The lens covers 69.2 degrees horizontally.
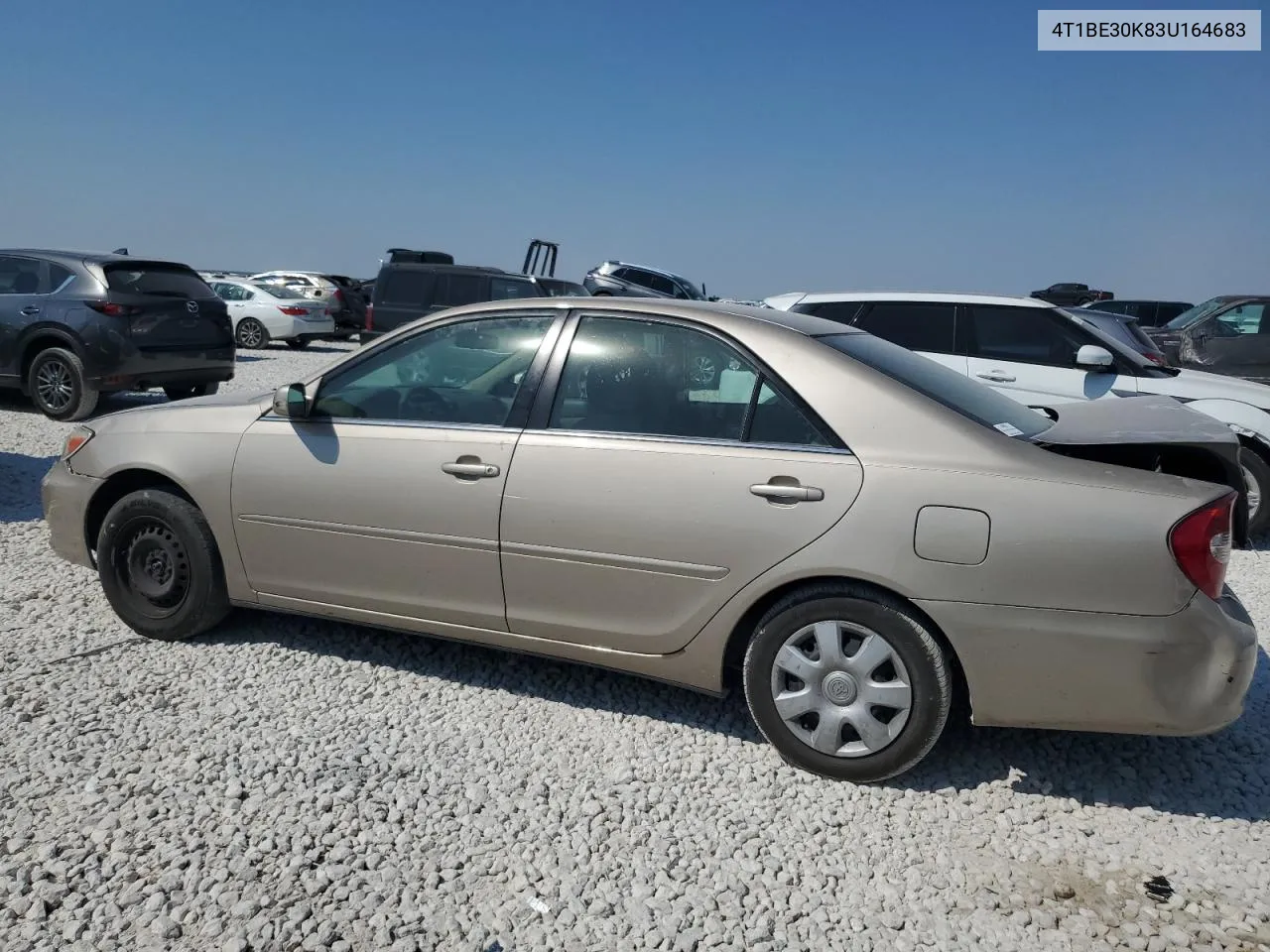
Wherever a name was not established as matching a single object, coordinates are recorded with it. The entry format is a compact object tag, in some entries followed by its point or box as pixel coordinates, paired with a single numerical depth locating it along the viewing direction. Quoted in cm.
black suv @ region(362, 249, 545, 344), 1408
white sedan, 1958
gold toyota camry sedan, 277
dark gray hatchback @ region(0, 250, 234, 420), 940
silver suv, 2153
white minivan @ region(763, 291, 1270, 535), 660
